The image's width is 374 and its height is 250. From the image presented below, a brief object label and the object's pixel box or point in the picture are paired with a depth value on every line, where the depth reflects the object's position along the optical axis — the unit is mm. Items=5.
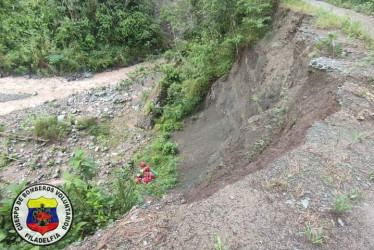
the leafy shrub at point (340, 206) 2693
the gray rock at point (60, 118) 10702
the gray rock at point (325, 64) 4898
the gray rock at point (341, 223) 2660
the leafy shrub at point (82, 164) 4016
